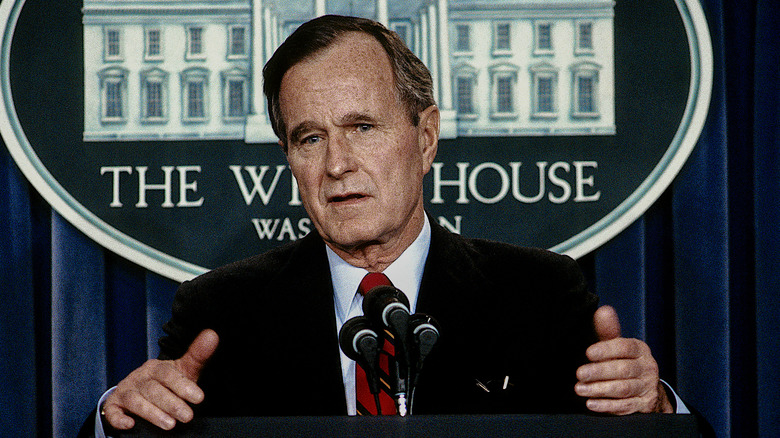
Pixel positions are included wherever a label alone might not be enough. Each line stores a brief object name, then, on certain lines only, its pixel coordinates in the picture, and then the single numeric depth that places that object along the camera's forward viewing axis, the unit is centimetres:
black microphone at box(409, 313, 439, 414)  360
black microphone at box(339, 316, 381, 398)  360
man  398
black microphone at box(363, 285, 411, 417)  360
